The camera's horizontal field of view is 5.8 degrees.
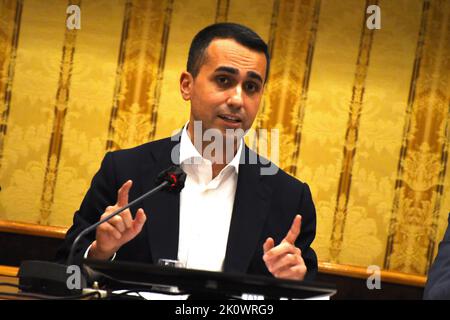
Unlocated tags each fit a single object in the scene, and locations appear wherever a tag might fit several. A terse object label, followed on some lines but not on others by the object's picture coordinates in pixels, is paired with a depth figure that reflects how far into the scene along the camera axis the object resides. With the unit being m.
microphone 7.12
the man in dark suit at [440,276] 7.03
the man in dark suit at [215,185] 7.47
